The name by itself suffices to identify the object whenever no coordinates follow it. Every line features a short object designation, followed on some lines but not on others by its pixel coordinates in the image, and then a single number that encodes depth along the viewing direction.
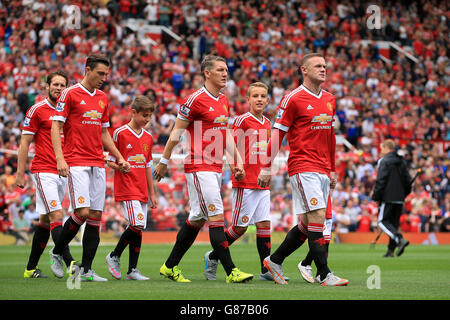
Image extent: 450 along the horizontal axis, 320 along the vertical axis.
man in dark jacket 32.47
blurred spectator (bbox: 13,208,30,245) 41.28
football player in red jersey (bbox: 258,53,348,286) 16.62
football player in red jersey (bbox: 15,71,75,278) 19.69
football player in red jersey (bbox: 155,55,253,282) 17.56
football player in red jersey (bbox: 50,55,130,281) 17.72
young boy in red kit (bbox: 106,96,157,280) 19.50
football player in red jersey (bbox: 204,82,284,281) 19.75
